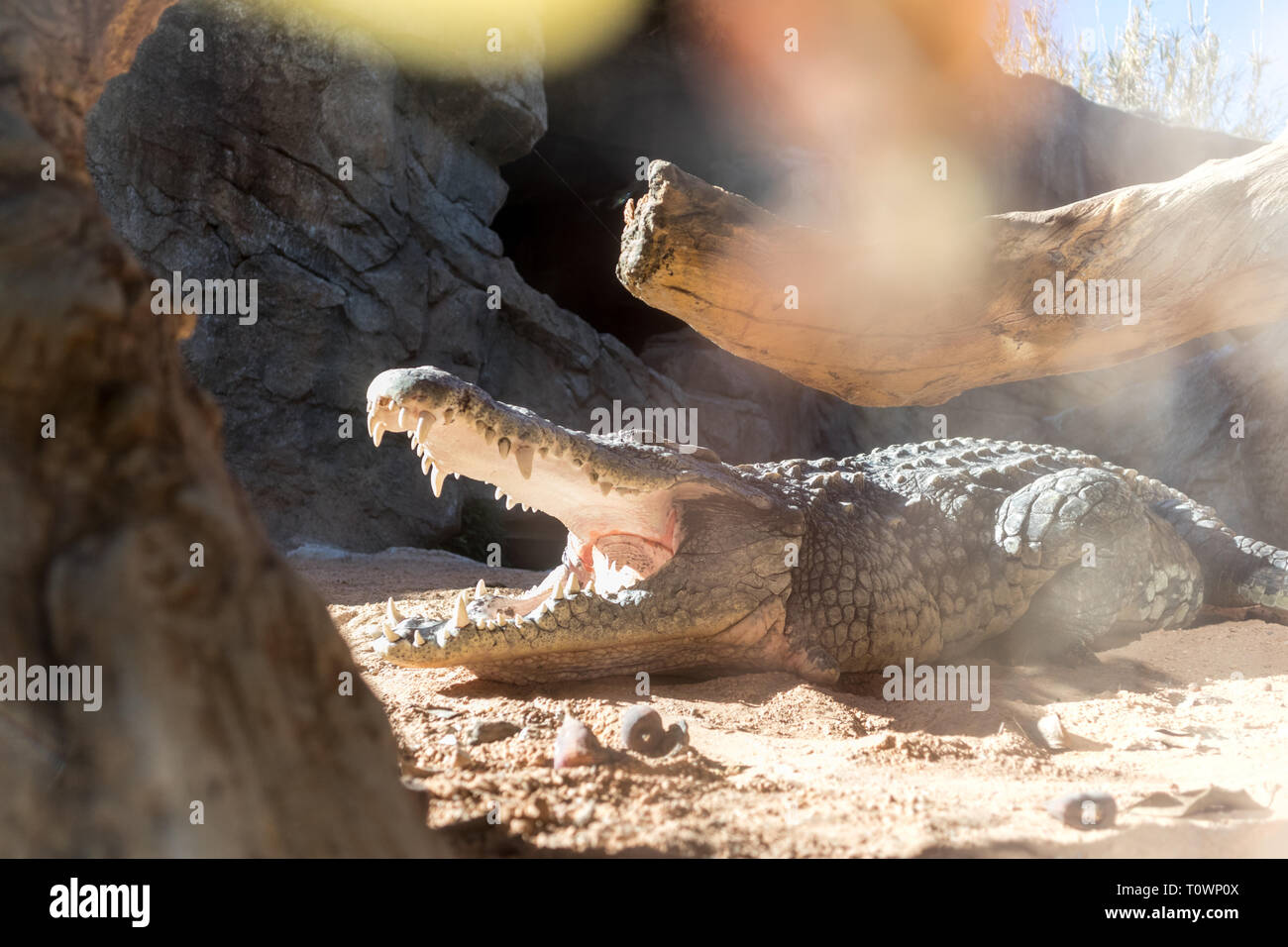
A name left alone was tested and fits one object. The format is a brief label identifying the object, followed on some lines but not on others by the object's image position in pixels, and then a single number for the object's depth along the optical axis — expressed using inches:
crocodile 112.9
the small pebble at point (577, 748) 69.7
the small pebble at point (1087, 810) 58.7
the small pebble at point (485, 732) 83.9
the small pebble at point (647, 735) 79.7
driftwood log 118.0
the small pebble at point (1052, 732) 93.9
